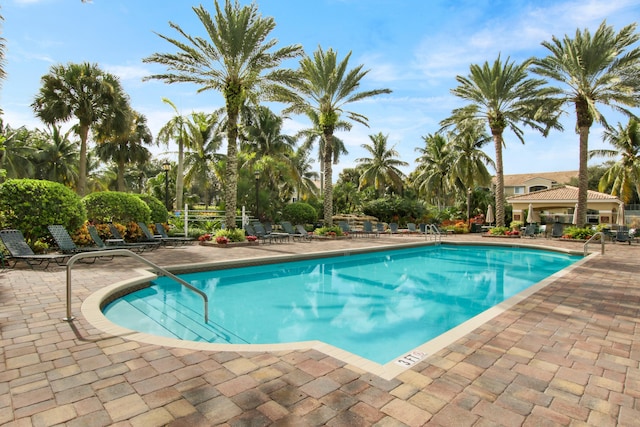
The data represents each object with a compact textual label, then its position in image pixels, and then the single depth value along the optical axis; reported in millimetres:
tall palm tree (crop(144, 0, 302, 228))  15250
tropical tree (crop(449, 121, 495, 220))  29375
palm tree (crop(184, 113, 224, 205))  28312
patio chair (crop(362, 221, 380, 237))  24453
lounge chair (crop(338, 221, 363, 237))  23664
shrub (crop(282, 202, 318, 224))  24906
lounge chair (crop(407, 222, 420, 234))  25484
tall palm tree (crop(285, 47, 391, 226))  19875
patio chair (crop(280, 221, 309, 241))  19172
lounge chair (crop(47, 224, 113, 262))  9914
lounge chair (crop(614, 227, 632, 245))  18703
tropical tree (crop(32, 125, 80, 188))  29203
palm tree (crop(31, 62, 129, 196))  18766
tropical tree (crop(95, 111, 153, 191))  25453
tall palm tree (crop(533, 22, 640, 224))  17719
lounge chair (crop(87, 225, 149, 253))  11227
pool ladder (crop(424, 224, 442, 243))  20369
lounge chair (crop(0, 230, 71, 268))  8711
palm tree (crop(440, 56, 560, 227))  21188
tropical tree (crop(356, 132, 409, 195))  35906
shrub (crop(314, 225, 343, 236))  20516
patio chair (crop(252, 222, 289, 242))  17312
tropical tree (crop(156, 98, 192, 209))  26125
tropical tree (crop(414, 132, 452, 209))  33594
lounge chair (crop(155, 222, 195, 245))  14828
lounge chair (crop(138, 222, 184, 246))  14047
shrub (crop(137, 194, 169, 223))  16484
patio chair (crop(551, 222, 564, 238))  21016
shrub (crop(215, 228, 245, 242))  15930
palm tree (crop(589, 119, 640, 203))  30358
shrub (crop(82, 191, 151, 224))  14305
